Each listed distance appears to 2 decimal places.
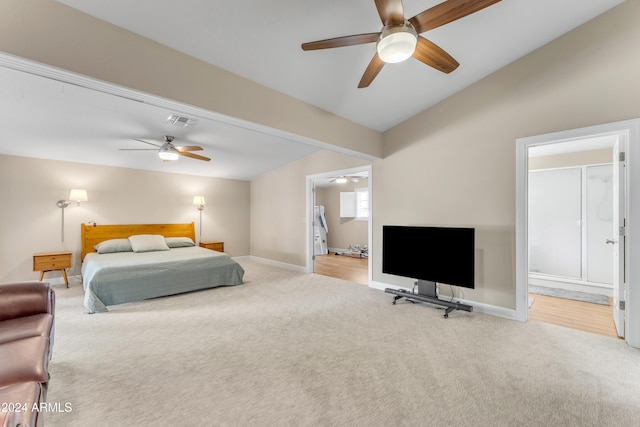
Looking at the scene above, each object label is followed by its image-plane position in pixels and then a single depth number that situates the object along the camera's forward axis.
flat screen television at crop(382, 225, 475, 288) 3.29
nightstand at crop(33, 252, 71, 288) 4.42
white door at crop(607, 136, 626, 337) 2.77
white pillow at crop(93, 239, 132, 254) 4.99
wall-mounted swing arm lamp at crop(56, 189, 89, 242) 4.87
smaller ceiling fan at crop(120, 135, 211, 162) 4.21
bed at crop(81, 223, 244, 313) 3.68
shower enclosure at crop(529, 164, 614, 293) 4.35
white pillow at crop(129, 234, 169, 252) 5.21
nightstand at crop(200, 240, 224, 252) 6.55
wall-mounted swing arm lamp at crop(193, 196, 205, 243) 6.53
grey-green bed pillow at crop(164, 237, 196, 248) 5.80
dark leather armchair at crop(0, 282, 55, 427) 1.10
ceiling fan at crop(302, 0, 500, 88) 1.71
